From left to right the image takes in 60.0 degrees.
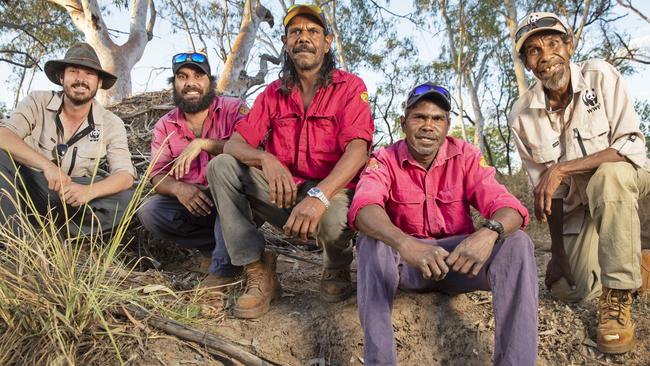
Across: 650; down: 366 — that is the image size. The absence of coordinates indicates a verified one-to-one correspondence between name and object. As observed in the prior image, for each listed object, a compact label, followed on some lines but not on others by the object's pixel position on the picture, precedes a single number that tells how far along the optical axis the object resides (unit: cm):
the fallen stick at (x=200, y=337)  262
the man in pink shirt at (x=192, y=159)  356
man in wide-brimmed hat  379
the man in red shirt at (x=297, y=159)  311
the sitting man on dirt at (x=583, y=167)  290
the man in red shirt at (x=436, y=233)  241
